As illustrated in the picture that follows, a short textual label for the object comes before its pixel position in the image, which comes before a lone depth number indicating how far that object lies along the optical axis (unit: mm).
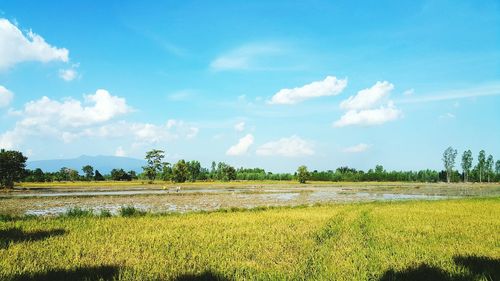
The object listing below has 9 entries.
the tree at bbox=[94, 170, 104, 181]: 132150
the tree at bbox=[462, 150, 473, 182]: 135875
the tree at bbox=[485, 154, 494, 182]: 135512
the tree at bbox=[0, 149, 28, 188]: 56338
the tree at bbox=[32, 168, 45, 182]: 107325
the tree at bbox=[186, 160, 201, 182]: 125600
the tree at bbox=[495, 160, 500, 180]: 154300
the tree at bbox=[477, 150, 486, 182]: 134875
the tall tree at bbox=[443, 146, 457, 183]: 134875
